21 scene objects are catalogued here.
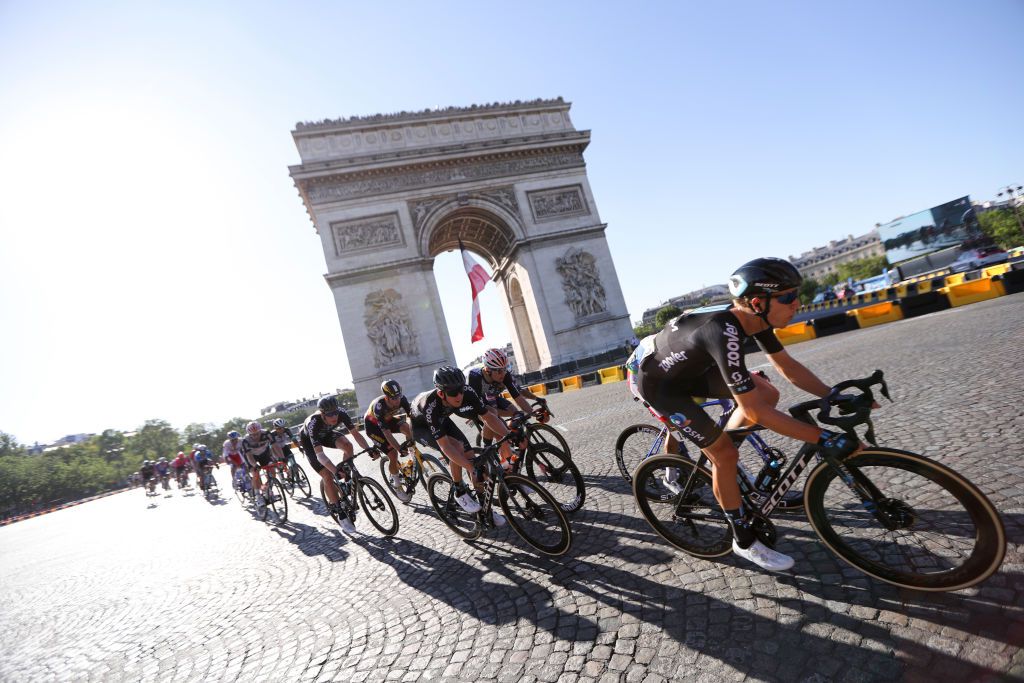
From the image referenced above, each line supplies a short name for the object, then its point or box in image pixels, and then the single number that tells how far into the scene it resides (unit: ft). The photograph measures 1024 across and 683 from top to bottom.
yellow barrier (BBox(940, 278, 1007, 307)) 39.09
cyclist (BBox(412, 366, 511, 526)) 13.07
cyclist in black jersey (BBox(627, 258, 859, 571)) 7.27
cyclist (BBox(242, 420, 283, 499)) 25.33
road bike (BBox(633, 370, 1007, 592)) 6.20
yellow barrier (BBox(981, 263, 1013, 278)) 52.62
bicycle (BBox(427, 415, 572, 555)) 10.90
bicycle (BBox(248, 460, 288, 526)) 23.90
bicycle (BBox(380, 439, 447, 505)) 18.98
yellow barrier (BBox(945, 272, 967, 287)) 54.29
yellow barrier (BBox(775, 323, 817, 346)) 45.50
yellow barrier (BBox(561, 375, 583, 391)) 56.29
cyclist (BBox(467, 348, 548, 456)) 17.03
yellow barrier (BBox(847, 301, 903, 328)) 42.01
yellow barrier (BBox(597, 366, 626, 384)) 51.84
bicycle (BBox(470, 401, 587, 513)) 13.85
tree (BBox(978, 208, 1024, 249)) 145.29
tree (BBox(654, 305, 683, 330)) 161.07
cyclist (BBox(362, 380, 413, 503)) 18.54
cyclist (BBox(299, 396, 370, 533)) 18.33
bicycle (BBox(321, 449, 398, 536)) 16.59
